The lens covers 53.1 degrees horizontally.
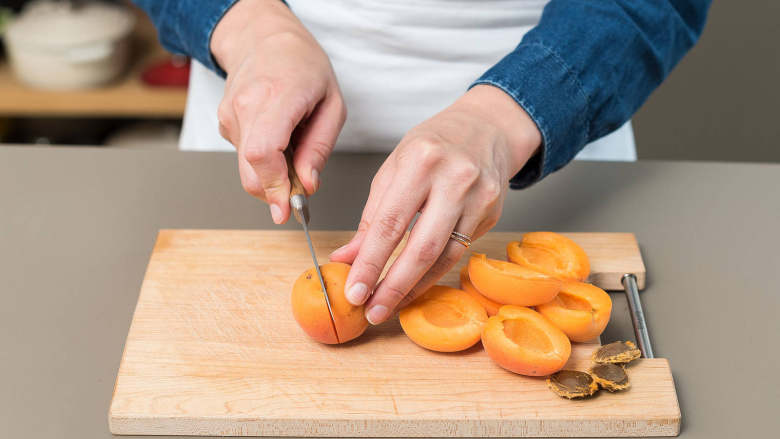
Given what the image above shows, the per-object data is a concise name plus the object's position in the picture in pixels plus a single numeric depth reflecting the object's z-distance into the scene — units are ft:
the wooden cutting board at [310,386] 2.34
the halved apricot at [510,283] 2.52
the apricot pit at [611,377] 2.41
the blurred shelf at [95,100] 7.27
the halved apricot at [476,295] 2.66
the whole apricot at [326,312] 2.46
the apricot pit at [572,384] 2.37
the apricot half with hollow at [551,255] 2.80
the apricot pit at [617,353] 2.49
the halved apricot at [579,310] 2.55
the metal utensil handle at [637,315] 2.66
